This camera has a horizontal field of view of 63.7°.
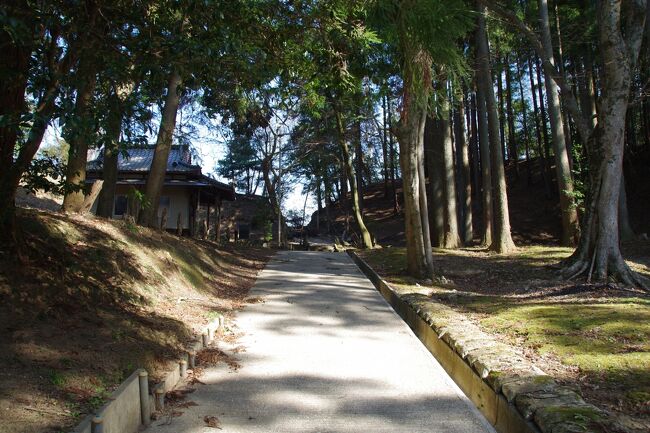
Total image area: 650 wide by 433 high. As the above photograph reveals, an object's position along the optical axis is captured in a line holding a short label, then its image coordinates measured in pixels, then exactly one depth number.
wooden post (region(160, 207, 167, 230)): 14.71
